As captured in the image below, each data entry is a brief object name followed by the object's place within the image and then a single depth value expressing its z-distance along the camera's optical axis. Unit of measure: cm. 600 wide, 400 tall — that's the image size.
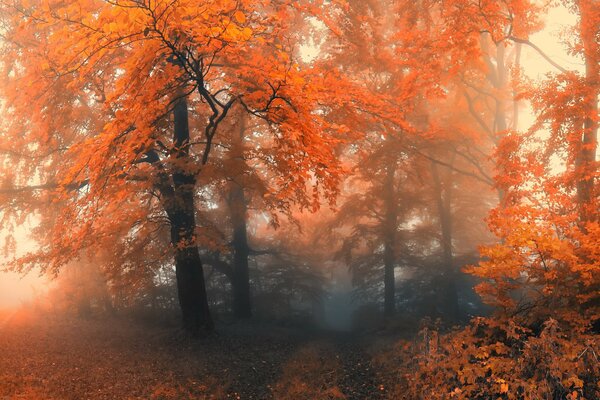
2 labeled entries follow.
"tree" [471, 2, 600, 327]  644
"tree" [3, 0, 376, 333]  474
